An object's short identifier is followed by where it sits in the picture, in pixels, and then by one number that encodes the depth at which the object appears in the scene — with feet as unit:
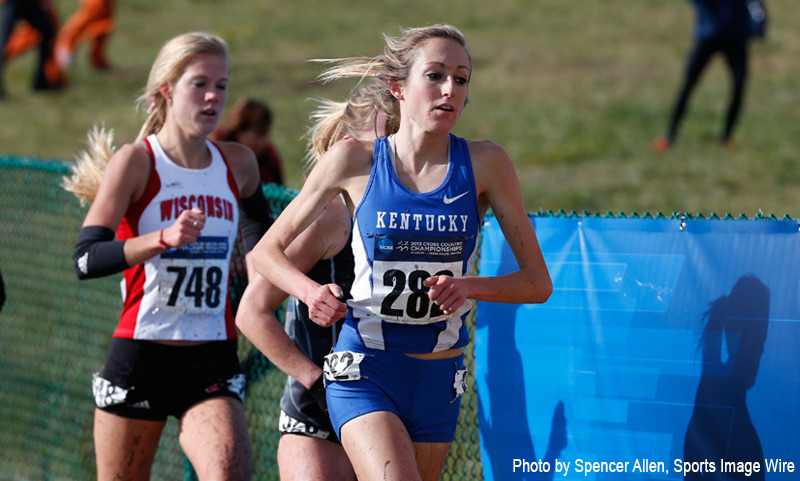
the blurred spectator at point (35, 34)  100.73
